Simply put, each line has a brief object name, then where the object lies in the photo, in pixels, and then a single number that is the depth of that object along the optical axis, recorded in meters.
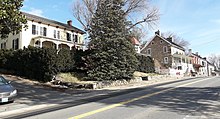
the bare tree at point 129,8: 29.18
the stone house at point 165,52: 43.53
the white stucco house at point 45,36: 25.54
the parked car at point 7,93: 8.28
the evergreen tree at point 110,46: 17.18
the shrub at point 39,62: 15.87
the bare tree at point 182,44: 59.59
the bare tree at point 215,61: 94.08
